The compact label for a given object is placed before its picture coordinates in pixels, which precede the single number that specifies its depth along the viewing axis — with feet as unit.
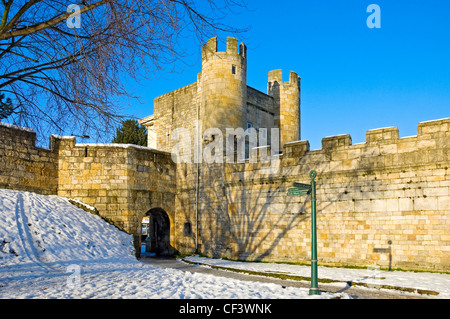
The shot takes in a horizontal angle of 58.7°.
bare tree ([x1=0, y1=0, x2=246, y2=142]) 20.33
